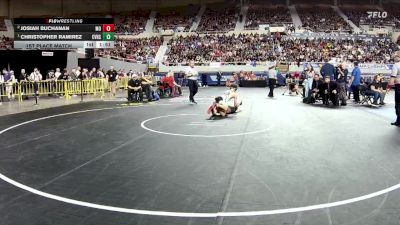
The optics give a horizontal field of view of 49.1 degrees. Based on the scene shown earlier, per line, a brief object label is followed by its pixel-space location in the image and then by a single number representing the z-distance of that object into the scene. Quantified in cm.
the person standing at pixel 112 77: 2435
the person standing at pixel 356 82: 1761
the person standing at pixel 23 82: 2114
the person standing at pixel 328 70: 1678
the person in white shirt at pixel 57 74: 2367
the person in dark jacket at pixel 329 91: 1655
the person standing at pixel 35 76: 2256
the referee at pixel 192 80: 1769
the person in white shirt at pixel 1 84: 2045
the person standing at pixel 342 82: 1675
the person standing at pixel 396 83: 1159
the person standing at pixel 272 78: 2131
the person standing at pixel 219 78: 3544
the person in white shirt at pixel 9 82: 2066
